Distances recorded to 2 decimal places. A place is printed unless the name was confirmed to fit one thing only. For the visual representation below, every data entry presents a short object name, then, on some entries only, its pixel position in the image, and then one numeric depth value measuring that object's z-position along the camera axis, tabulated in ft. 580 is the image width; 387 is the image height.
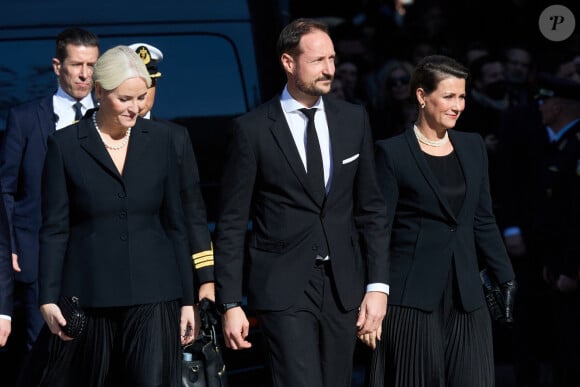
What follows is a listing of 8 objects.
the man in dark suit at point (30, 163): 48.16
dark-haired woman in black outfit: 42.52
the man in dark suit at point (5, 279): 38.68
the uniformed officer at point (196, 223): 40.83
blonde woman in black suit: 38.40
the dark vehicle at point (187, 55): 49.57
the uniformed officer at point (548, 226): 53.11
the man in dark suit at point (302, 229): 39.40
